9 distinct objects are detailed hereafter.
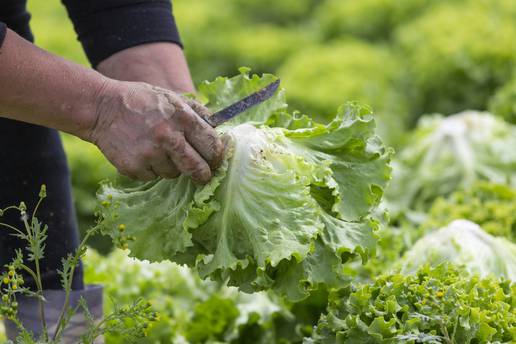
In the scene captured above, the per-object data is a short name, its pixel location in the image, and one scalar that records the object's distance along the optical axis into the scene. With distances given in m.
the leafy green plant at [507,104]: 10.78
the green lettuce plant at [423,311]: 4.68
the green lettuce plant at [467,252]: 5.86
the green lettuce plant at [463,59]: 12.20
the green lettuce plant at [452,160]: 9.59
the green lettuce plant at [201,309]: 6.65
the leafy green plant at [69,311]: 4.00
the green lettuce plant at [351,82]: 12.84
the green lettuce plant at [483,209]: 7.29
